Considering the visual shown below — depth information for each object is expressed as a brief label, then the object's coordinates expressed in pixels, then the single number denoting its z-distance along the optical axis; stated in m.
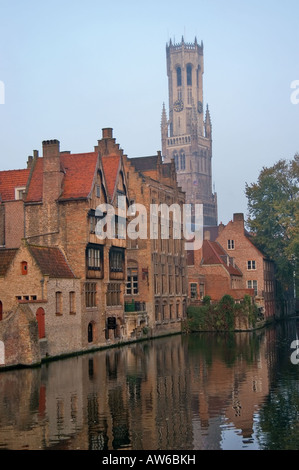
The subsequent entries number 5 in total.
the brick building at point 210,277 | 80.39
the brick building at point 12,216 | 53.28
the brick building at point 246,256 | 90.69
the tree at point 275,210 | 88.56
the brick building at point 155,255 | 68.50
